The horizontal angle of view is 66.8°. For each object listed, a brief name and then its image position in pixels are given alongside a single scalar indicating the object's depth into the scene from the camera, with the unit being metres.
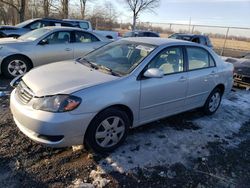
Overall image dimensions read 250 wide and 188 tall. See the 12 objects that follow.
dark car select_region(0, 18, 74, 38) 7.80
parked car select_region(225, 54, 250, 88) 5.81
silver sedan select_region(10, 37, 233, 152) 2.27
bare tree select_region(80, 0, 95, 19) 23.34
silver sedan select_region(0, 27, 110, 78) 4.94
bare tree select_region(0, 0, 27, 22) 15.24
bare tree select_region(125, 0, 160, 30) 19.66
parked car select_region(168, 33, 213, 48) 9.85
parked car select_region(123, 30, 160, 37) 12.10
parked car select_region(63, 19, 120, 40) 10.20
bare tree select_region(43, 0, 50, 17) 20.79
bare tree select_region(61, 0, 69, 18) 20.06
